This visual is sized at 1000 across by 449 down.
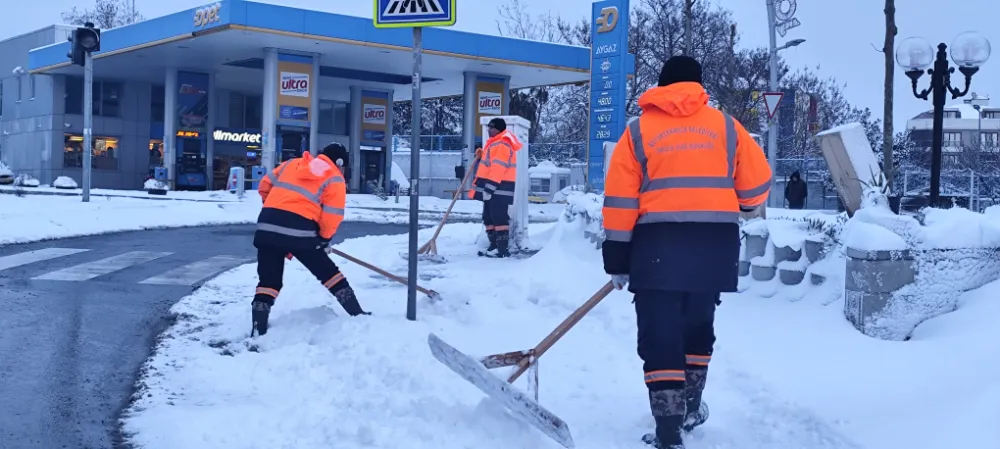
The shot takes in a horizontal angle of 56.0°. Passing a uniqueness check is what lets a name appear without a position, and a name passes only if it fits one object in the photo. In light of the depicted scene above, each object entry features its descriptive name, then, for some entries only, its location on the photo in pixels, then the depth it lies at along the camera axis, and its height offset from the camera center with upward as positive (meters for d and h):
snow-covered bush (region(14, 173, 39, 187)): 34.75 -0.35
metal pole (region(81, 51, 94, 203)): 20.27 +0.97
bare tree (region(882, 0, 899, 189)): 18.84 +2.67
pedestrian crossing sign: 6.40 +1.17
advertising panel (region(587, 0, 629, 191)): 23.56 +2.84
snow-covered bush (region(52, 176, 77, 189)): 34.09 -0.34
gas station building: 28.92 +3.70
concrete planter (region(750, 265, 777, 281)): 6.90 -0.59
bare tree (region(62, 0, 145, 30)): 59.44 +10.18
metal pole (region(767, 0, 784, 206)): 24.81 +3.92
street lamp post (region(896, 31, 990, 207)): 11.78 +1.86
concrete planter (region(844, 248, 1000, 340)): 5.36 -0.48
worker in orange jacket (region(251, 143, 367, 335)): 6.50 -0.28
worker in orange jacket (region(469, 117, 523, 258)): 10.55 +0.05
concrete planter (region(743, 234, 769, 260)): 6.99 -0.40
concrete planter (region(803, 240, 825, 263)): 6.42 -0.38
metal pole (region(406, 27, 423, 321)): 6.47 +0.03
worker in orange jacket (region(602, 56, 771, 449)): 4.04 -0.11
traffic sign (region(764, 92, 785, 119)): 20.86 +2.09
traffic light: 18.61 +2.62
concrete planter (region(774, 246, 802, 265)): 6.67 -0.43
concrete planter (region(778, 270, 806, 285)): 6.60 -0.59
